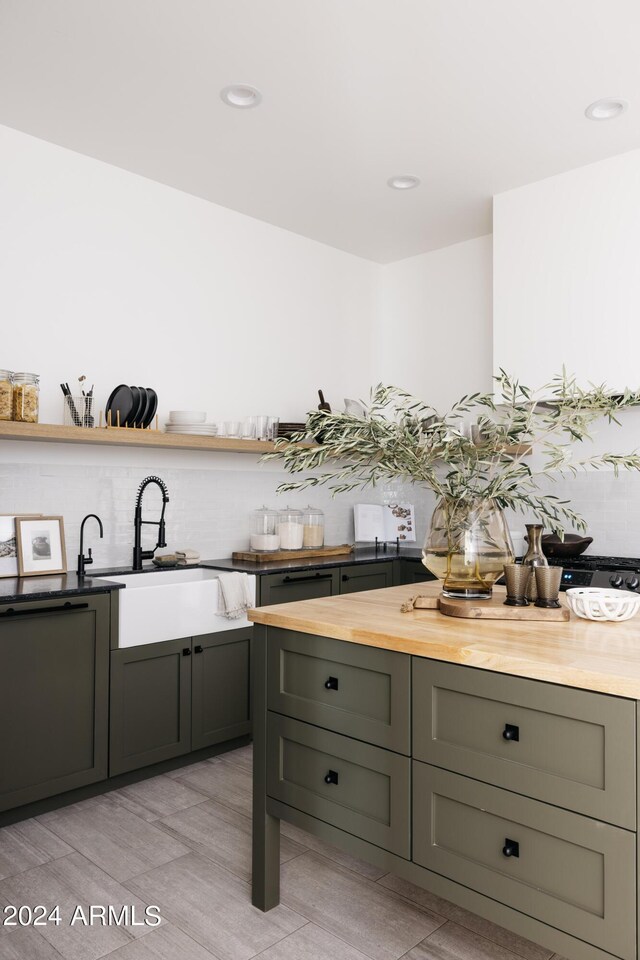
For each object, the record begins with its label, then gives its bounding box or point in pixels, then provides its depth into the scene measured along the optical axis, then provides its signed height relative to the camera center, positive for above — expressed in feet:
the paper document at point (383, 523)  17.85 -0.62
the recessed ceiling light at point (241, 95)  10.89 +6.23
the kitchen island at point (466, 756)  5.19 -2.22
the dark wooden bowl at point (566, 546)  13.66 -0.88
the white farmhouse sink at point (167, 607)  11.23 -1.82
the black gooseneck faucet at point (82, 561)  11.92 -1.10
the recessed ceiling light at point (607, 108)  11.21 +6.26
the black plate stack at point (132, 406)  12.65 +1.62
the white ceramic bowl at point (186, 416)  13.33 +1.51
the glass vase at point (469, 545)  7.30 -0.47
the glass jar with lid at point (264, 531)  15.17 -0.73
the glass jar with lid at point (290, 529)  15.46 -0.68
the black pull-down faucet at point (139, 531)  12.91 -0.63
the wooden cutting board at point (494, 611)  6.96 -1.11
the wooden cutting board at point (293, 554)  14.43 -1.19
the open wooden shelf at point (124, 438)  10.93 +1.00
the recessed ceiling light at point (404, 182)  13.98 +6.27
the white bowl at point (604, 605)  6.82 -1.01
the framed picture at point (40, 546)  11.76 -0.84
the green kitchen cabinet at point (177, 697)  11.16 -3.34
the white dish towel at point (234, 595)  12.61 -1.74
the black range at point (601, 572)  12.34 -1.29
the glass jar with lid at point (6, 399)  10.85 +1.48
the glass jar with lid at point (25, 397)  11.07 +1.54
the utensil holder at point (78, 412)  12.00 +1.42
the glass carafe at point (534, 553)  7.47 -0.56
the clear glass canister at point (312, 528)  16.10 -0.68
